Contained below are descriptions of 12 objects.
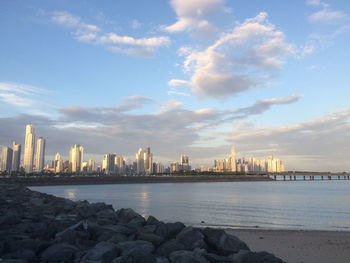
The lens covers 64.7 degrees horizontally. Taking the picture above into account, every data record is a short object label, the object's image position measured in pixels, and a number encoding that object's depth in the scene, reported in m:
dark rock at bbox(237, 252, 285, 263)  6.95
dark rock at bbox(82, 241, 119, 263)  7.08
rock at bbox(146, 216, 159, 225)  12.72
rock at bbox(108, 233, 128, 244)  9.10
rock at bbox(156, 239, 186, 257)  8.03
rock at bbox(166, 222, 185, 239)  10.13
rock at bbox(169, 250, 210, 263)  6.98
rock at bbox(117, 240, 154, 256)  7.71
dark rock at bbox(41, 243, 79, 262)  7.48
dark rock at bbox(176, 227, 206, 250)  8.79
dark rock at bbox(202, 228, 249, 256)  8.73
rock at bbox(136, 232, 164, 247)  9.24
